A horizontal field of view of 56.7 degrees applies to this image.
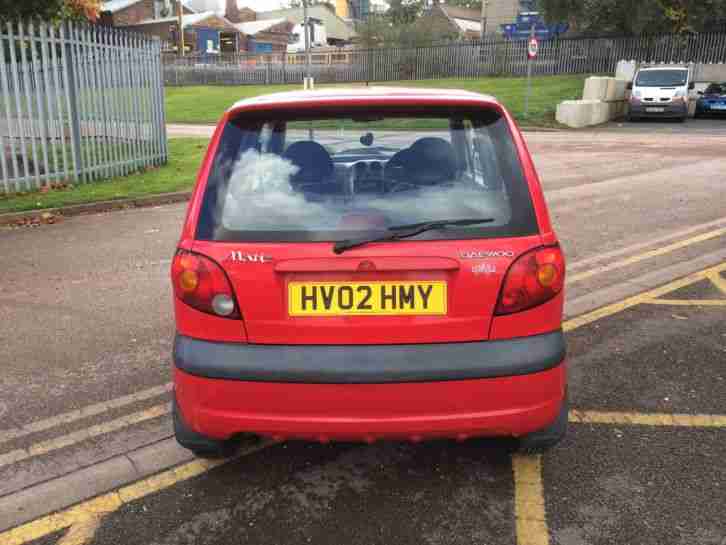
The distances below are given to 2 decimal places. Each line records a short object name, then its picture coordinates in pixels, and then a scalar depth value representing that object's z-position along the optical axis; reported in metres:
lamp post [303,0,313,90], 28.50
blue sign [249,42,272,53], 73.81
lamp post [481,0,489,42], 70.84
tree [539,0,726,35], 30.89
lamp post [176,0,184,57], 58.63
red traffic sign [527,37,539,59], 21.82
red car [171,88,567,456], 2.45
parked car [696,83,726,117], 25.50
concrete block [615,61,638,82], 30.66
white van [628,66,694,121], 24.05
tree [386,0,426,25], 84.87
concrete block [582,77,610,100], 25.17
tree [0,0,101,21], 10.12
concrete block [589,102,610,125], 23.66
